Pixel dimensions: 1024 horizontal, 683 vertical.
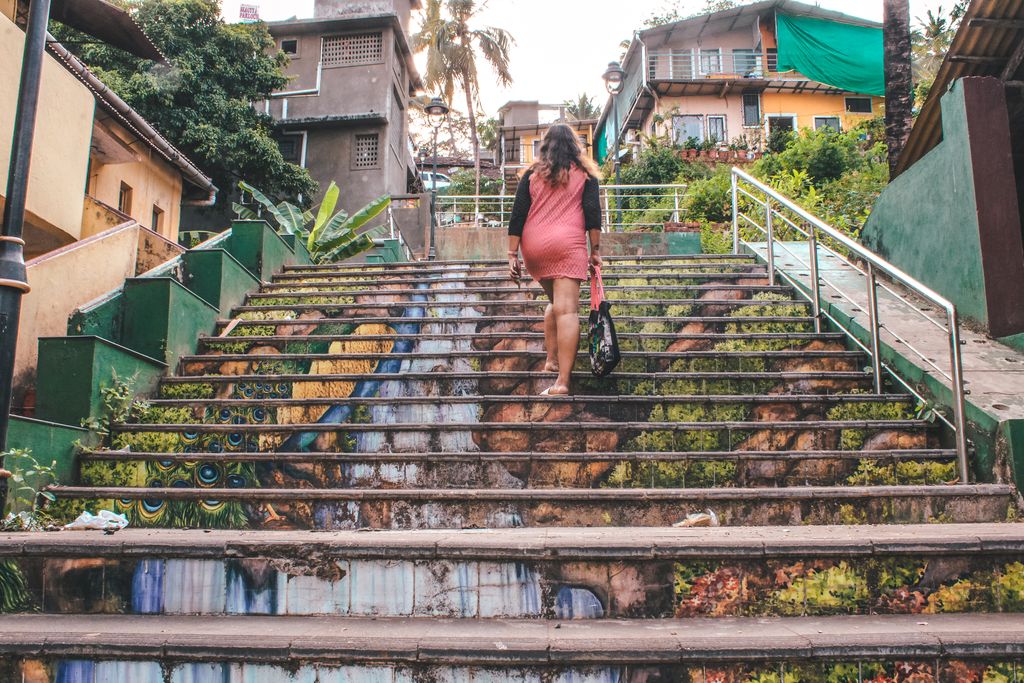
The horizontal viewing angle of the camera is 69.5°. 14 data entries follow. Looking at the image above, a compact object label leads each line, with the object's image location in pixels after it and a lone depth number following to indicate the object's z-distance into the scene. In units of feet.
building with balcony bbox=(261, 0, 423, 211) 75.66
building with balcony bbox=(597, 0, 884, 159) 88.22
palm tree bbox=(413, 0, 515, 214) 84.94
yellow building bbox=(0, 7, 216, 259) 26.09
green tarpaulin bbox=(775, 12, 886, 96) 88.53
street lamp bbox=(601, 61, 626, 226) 43.14
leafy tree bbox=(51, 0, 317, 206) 60.34
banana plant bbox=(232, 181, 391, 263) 41.01
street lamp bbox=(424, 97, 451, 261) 47.07
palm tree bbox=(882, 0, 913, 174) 33.63
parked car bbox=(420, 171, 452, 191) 123.13
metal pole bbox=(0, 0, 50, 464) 12.14
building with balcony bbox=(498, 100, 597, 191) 129.90
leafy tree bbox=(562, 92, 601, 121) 140.15
